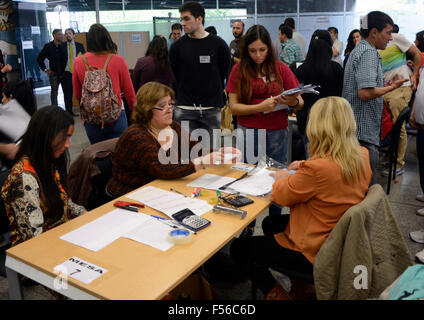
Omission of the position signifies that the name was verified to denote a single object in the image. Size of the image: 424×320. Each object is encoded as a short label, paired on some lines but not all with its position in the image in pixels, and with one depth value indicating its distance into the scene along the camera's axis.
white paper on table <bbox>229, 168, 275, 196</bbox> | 2.19
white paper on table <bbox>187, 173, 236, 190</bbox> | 2.28
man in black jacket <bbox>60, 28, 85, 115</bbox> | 7.35
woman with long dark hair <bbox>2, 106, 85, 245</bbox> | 1.79
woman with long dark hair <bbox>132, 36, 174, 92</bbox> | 4.56
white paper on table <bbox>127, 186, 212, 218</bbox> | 1.96
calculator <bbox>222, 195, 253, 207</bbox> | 1.99
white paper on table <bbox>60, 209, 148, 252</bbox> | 1.65
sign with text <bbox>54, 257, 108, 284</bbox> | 1.39
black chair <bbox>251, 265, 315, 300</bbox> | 1.88
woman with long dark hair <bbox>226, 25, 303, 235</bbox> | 2.76
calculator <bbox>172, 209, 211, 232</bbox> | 1.76
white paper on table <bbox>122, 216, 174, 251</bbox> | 1.62
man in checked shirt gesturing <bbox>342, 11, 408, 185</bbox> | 2.95
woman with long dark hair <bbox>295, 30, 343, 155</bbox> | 3.48
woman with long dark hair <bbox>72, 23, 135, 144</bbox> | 3.41
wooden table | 1.34
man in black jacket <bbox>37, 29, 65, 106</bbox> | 7.05
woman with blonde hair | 1.83
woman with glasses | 2.32
